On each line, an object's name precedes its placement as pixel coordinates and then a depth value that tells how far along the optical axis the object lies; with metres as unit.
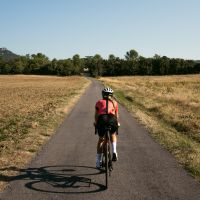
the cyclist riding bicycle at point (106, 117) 8.41
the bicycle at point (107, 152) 8.09
